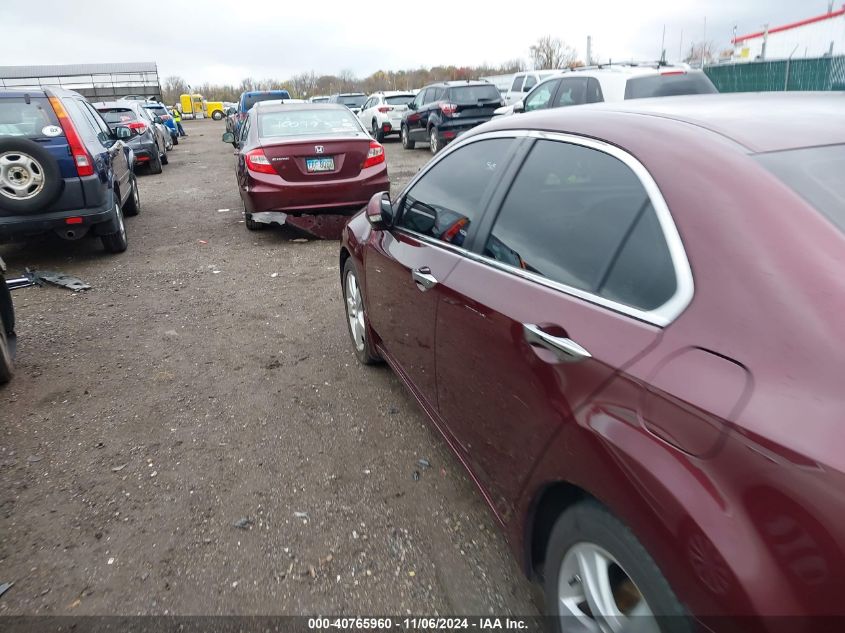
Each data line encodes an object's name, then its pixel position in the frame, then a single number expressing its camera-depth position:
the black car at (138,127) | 14.84
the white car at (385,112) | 20.05
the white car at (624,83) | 9.16
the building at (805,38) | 30.33
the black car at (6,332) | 4.11
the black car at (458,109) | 14.66
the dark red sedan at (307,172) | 7.30
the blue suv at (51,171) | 5.88
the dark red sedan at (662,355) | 1.20
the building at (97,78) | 50.47
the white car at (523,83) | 18.06
